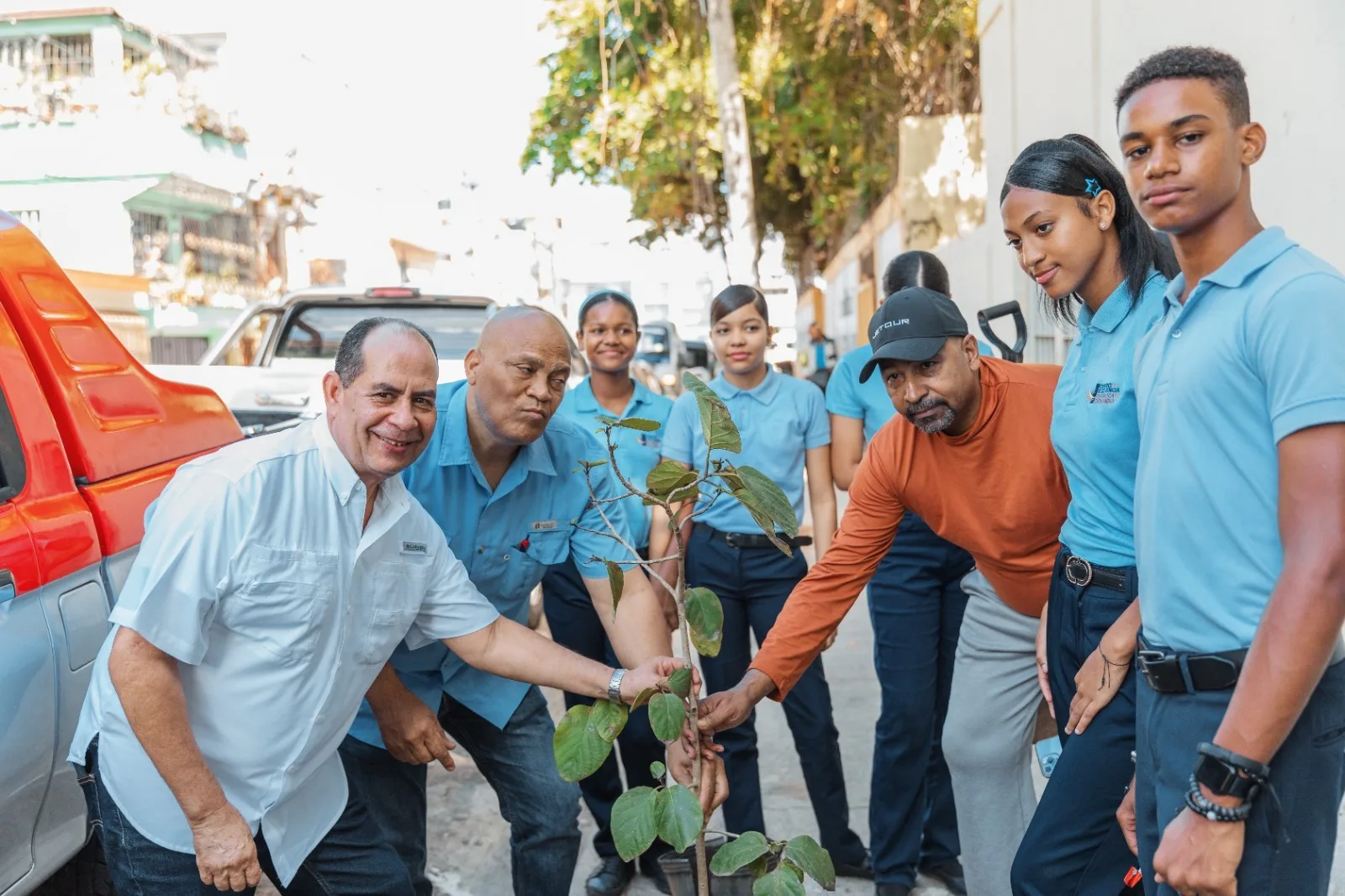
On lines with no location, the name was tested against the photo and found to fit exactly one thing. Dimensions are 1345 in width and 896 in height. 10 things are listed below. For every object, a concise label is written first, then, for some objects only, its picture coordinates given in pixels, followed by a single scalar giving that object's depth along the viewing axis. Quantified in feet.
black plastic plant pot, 8.42
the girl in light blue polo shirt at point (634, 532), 13.42
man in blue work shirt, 10.19
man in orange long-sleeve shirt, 9.61
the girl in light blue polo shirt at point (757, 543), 13.15
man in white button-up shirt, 7.45
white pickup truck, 21.59
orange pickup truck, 8.37
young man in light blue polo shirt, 5.24
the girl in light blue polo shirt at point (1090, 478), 7.95
